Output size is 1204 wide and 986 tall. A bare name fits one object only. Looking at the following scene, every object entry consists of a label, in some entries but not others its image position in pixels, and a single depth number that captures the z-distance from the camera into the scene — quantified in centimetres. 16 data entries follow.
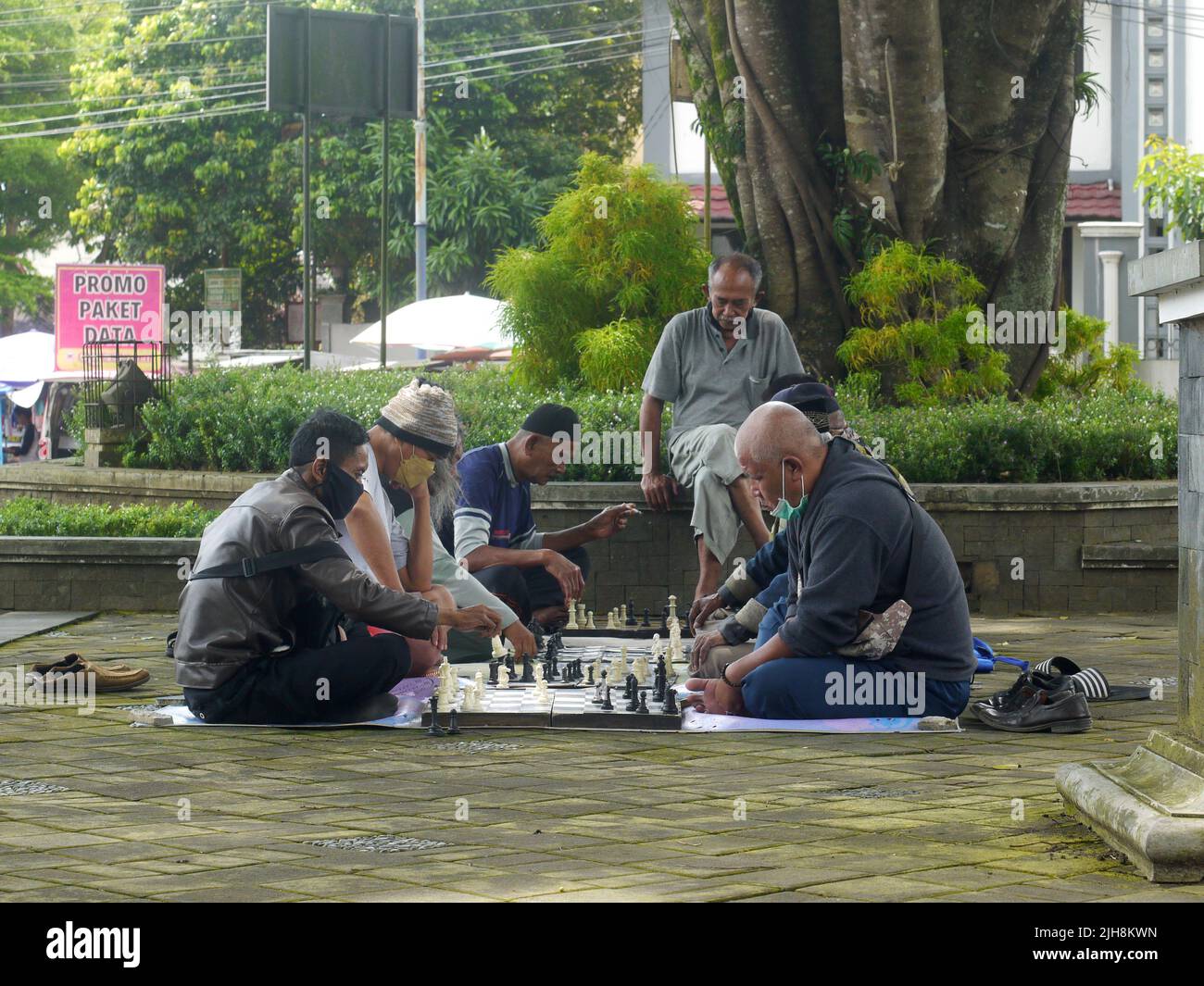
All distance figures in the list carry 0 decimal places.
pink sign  2689
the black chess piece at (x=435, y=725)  702
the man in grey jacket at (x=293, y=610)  685
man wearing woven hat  803
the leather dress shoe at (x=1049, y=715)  704
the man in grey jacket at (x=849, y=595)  675
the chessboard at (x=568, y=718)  714
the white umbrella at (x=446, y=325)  2705
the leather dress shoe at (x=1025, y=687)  718
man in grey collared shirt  1014
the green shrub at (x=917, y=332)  1318
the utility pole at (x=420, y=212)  3716
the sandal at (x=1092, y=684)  753
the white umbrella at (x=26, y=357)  3266
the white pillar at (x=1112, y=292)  2988
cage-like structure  1502
